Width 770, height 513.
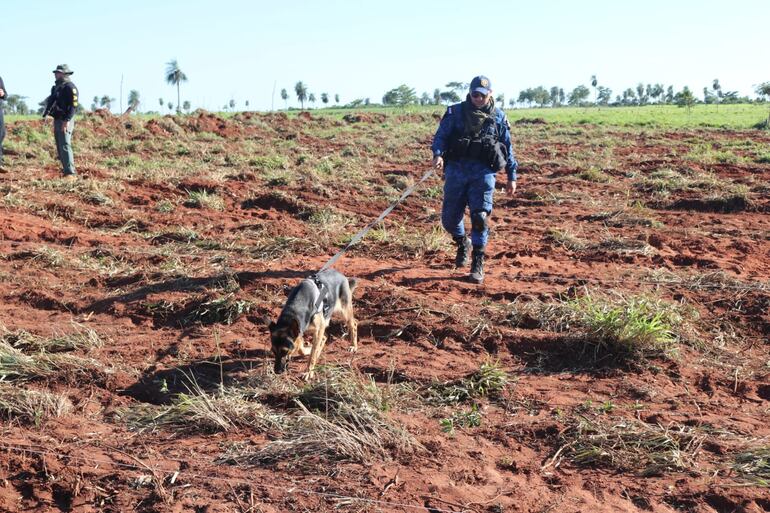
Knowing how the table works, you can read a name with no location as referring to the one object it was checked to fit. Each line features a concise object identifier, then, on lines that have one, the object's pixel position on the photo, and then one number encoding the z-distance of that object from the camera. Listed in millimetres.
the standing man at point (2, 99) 10000
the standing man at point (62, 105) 11148
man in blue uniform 6414
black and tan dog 4215
